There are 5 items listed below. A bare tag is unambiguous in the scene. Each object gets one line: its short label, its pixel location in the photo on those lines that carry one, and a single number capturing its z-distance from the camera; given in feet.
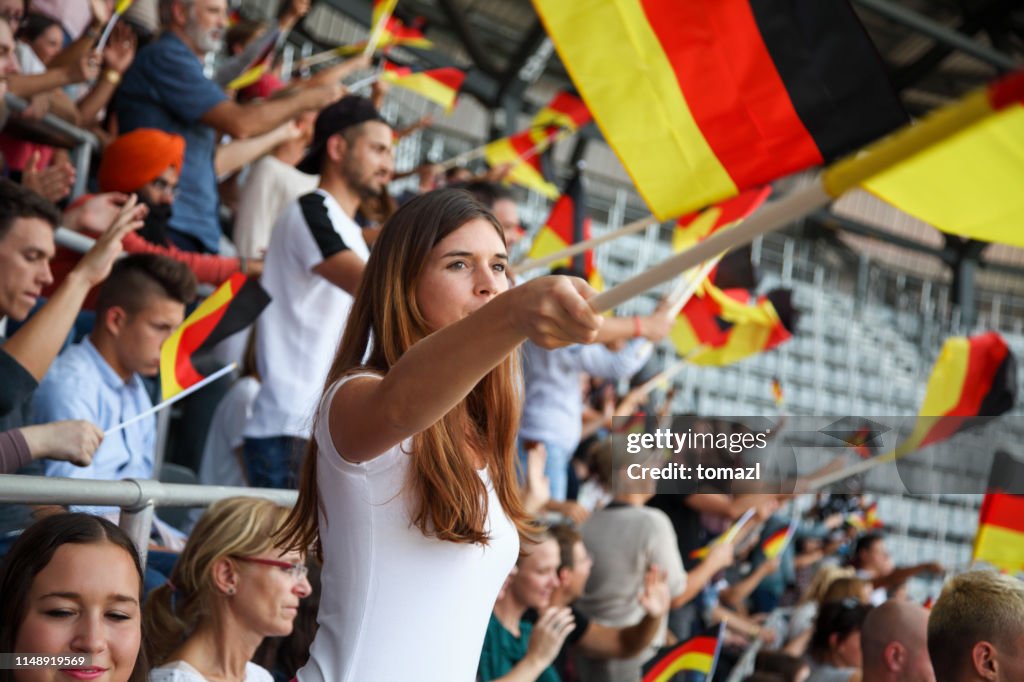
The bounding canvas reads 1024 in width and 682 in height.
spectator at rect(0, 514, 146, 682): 10.61
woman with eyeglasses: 15.07
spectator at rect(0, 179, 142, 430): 16.92
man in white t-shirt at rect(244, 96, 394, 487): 19.34
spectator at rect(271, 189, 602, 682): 9.37
